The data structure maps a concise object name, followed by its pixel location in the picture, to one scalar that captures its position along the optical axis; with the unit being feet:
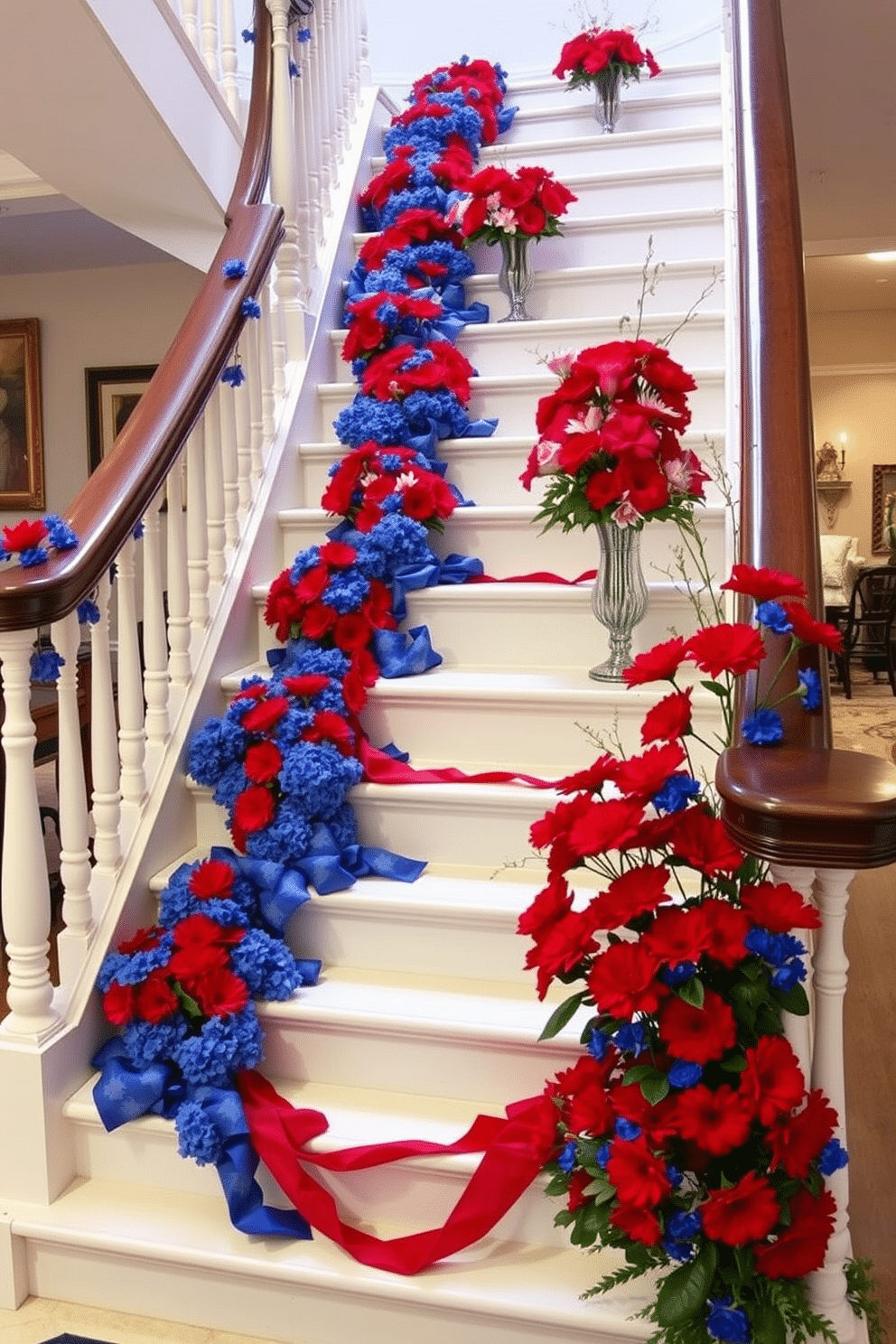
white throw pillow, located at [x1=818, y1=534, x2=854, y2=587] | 29.17
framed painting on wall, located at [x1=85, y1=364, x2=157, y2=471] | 21.71
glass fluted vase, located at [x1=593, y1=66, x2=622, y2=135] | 12.81
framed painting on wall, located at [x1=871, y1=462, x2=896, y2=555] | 33.63
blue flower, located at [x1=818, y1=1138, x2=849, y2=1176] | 4.25
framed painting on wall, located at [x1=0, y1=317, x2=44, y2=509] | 21.97
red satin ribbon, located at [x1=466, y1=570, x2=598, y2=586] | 8.71
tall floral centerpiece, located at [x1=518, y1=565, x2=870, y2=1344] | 4.24
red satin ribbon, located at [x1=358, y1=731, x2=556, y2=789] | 7.23
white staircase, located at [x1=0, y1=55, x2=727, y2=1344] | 5.43
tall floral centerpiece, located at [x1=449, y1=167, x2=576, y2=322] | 10.28
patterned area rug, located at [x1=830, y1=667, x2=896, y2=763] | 20.39
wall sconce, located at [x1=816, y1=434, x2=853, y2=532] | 34.09
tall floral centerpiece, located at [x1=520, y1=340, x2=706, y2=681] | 7.18
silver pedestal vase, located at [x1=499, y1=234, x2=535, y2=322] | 10.57
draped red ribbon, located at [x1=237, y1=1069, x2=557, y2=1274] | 5.36
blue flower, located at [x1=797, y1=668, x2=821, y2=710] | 4.40
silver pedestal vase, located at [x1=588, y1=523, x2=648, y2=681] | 7.52
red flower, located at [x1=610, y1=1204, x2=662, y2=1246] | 4.30
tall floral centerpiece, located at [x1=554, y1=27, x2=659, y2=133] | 12.50
